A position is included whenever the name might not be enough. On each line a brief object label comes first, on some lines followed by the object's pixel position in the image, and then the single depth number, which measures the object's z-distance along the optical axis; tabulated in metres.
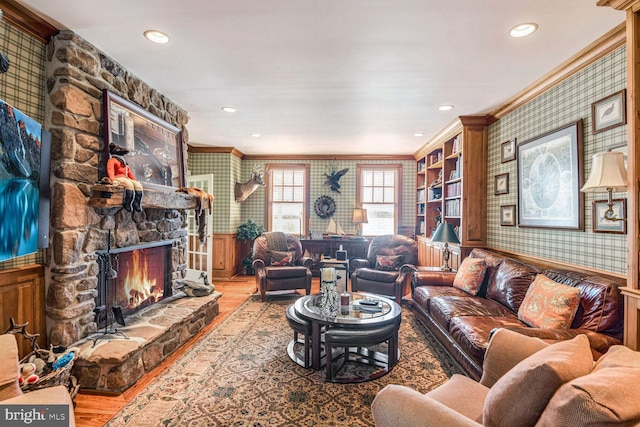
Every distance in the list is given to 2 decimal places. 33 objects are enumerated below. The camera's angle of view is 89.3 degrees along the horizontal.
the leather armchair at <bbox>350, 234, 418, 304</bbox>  4.62
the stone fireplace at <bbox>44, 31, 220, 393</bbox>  2.35
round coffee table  2.62
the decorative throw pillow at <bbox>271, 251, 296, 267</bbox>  5.28
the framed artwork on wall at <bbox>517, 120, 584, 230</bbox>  2.74
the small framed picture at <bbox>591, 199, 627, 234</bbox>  2.29
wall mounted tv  1.76
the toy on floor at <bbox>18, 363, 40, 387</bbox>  1.86
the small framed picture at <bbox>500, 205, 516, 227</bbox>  3.67
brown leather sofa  2.11
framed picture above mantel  2.77
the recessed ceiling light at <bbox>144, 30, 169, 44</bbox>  2.33
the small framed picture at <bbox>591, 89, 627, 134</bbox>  2.31
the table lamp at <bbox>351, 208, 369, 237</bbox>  6.46
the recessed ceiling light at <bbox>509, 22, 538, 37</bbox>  2.18
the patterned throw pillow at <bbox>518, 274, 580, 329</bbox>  2.28
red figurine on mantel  2.57
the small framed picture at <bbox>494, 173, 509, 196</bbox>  3.81
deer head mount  6.45
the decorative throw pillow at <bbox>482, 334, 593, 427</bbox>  1.11
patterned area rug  2.10
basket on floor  1.88
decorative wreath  6.91
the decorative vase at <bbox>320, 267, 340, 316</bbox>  3.09
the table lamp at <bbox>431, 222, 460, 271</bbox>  4.16
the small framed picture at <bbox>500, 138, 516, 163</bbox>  3.67
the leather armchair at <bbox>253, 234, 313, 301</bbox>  4.88
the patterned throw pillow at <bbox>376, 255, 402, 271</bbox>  4.92
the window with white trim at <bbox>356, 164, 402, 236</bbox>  6.90
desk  6.43
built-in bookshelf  4.25
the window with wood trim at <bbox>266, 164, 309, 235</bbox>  7.03
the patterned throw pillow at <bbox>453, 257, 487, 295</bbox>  3.49
